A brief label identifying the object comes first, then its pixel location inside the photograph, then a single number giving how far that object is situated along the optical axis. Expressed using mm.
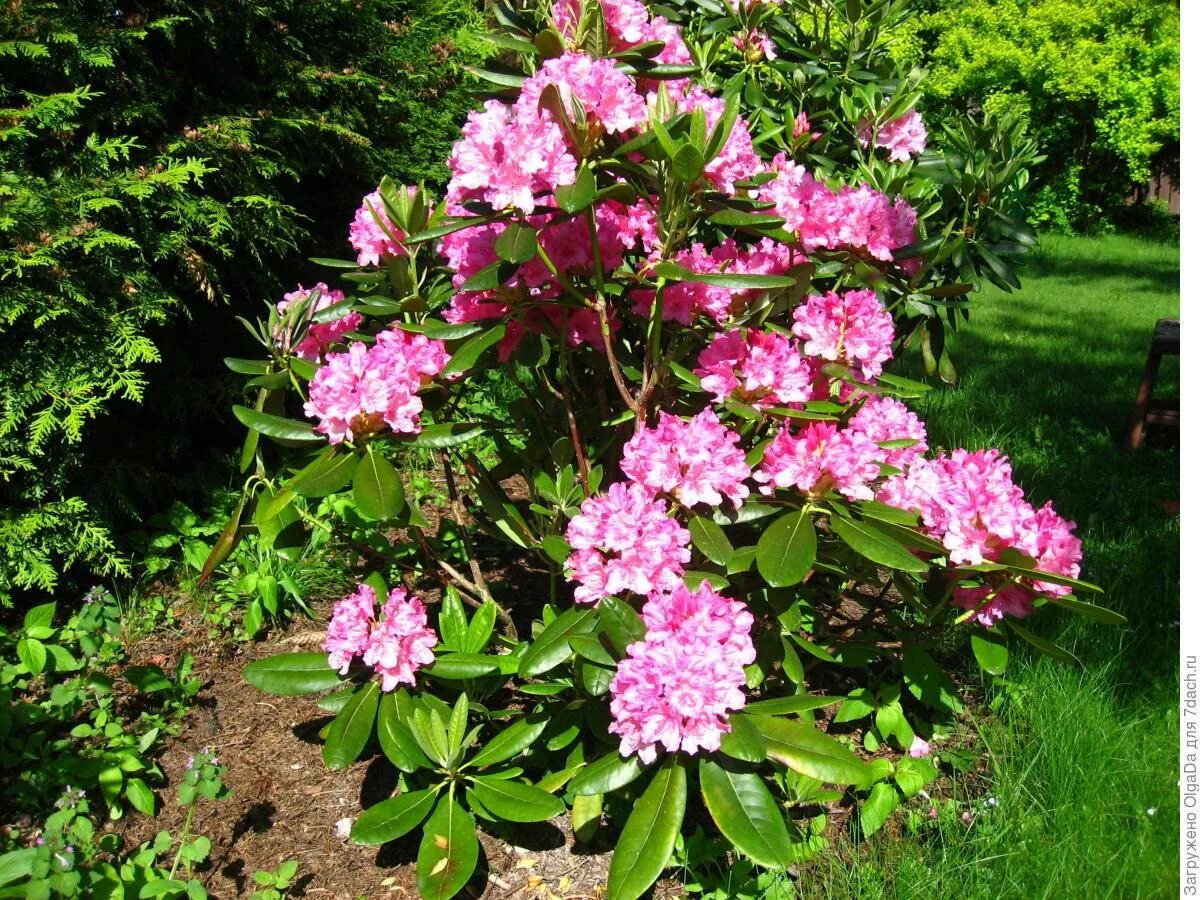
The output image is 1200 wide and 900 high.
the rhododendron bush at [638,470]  1569
